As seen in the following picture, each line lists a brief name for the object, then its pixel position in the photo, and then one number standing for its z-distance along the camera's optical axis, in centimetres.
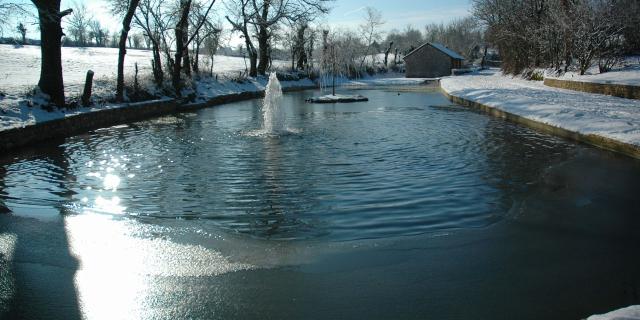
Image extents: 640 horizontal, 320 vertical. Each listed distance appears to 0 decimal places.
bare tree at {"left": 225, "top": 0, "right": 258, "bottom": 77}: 4313
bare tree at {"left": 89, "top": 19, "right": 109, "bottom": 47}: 10782
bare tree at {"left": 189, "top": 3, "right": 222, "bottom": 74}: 3256
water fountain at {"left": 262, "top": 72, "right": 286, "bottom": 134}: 1622
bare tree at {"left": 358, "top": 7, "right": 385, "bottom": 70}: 9986
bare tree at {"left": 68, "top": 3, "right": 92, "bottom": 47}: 9988
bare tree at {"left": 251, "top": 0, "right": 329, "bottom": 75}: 3897
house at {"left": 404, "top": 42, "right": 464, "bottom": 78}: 7488
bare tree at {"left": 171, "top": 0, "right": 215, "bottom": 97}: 2792
